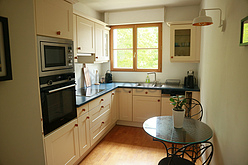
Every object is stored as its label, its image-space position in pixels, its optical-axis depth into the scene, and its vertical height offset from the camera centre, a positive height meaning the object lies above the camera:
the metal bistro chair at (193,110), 3.43 -0.82
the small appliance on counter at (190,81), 3.60 -0.30
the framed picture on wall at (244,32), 1.00 +0.18
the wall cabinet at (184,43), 3.56 +0.44
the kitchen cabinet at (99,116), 2.88 -0.86
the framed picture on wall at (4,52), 1.55 +0.12
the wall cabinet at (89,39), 2.84 +0.47
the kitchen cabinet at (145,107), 3.77 -0.86
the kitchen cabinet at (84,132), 2.54 -0.95
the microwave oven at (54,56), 1.79 +0.11
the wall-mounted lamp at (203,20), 1.67 +0.41
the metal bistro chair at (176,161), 1.77 -0.93
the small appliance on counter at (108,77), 4.36 -0.27
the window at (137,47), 4.20 +0.42
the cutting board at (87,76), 3.72 -0.21
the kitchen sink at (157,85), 3.79 -0.42
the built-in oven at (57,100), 1.84 -0.38
